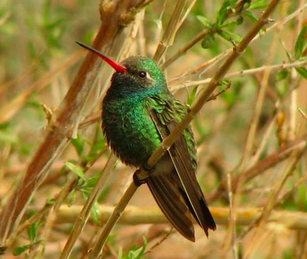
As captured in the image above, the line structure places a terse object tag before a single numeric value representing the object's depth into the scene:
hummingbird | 6.39
